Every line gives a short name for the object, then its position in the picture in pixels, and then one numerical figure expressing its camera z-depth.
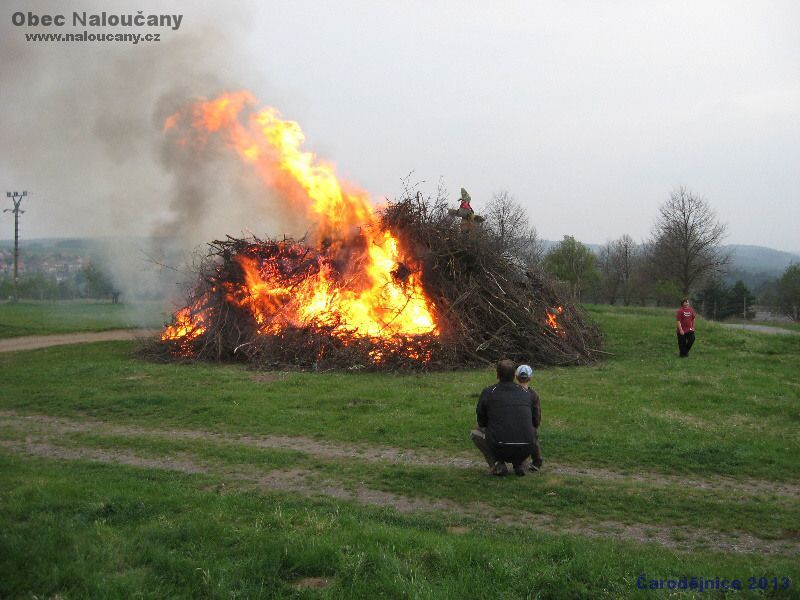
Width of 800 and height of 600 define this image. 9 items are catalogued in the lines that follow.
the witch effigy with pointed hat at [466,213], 18.55
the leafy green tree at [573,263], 43.62
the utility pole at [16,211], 40.47
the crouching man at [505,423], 6.74
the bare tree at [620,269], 51.00
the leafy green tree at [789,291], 43.38
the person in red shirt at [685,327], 16.45
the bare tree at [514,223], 38.31
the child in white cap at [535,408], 7.02
